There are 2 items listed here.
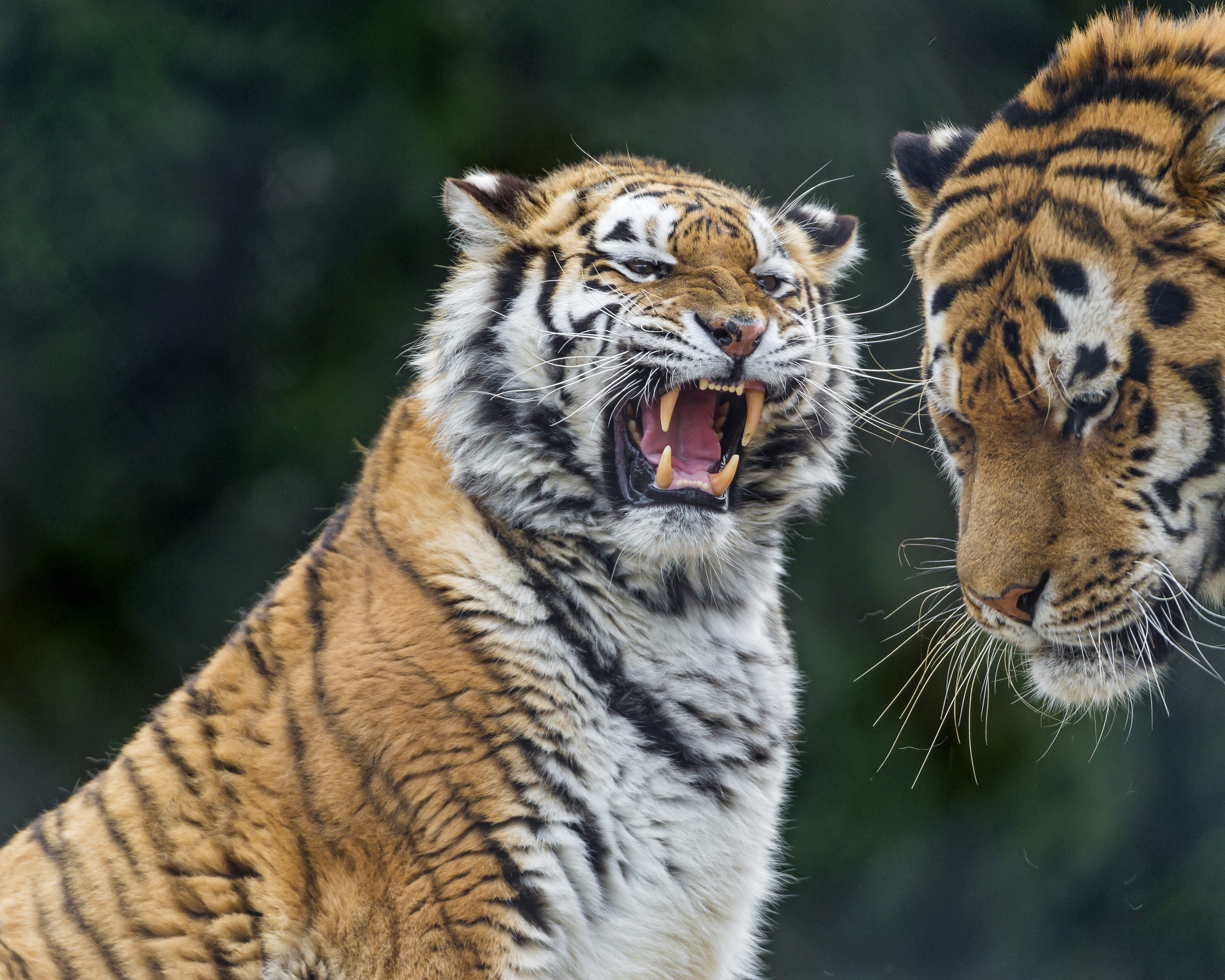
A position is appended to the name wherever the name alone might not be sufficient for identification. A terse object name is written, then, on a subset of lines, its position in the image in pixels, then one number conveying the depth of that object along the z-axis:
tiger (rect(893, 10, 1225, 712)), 14.05
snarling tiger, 14.23
